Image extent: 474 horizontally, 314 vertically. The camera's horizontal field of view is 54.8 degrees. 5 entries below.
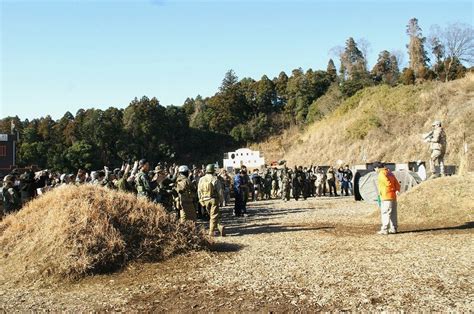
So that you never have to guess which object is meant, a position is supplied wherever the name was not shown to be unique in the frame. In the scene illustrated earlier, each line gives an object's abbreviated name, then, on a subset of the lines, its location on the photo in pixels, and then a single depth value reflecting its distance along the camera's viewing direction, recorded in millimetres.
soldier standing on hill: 15469
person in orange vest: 10703
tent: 15969
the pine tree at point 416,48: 48031
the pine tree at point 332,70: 58625
